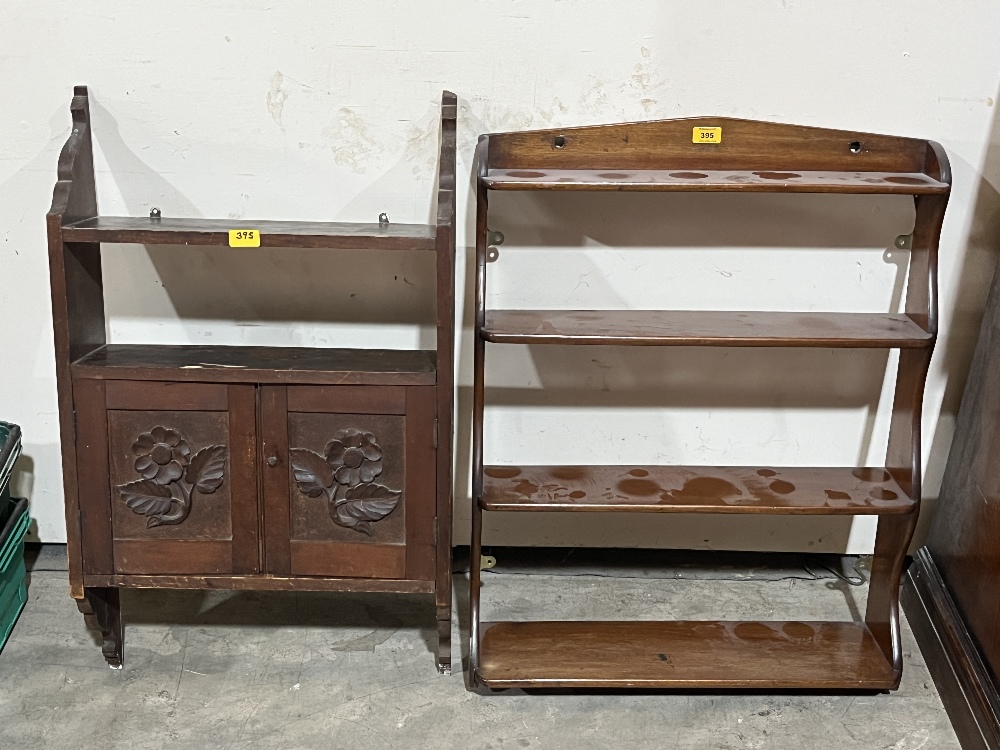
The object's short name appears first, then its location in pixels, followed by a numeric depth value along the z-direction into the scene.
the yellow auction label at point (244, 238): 2.28
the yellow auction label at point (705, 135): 2.51
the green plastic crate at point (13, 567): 2.66
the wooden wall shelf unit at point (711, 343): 2.42
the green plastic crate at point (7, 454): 2.60
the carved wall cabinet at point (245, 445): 2.35
